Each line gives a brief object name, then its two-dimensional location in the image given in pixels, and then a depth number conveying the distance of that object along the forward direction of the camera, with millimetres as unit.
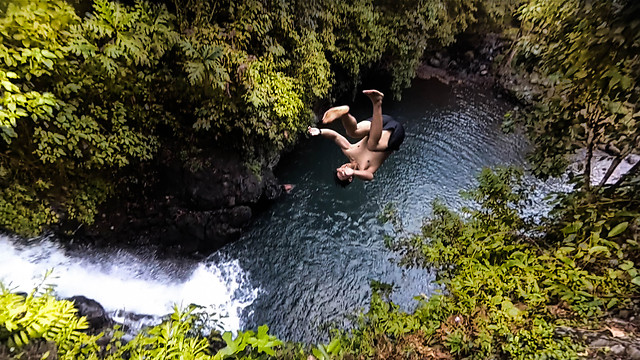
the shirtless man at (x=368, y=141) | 3219
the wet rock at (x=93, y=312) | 4859
